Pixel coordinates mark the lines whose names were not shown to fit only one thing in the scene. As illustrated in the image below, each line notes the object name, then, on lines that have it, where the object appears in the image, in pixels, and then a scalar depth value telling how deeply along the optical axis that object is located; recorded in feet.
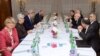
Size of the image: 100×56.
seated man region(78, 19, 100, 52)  8.49
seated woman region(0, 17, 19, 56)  7.64
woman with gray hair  9.53
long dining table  6.35
